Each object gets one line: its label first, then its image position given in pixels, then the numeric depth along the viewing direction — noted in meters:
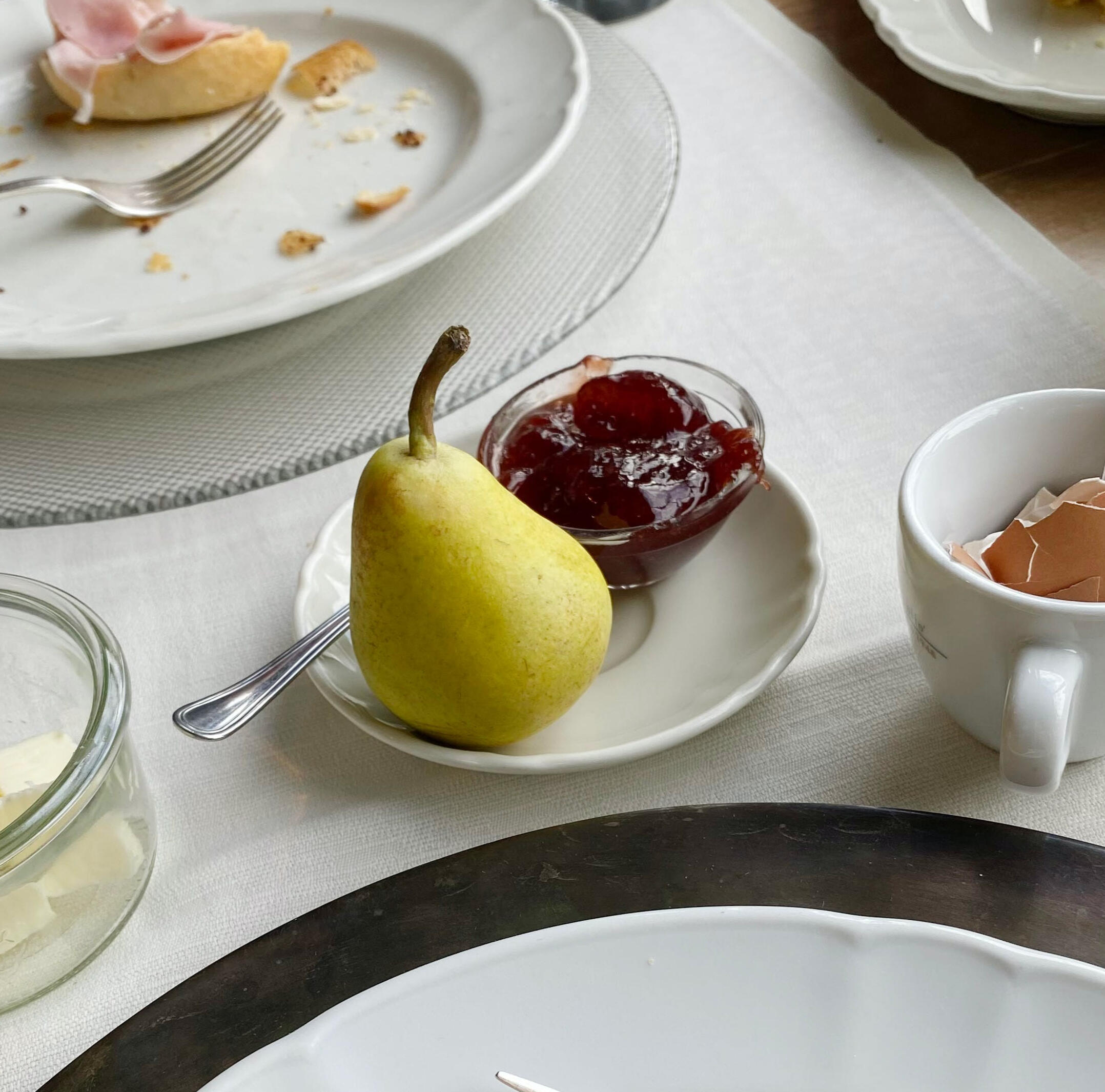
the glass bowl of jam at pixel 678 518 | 0.68
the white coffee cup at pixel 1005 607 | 0.51
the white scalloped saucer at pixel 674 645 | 0.61
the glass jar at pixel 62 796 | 0.54
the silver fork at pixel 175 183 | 1.10
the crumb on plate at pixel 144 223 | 1.12
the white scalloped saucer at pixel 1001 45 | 1.11
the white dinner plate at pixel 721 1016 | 0.43
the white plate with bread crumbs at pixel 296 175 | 0.97
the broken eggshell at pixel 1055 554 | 0.55
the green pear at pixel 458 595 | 0.57
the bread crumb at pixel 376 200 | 1.11
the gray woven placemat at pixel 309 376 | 0.89
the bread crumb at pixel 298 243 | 1.06
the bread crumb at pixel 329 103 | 1.28
